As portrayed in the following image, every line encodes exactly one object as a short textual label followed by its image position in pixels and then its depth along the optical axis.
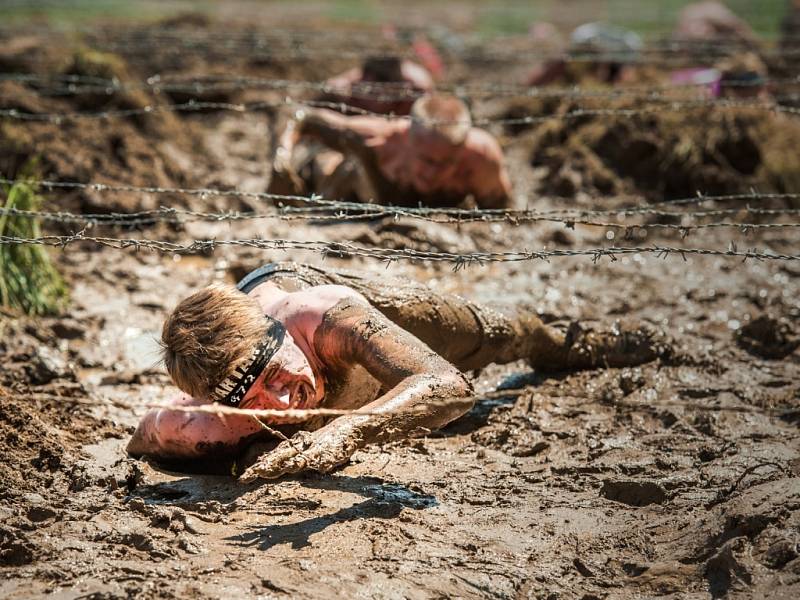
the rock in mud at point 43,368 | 9.69
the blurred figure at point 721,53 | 18.34
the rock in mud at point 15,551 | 6.45
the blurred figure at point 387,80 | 16.32
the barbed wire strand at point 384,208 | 7.80
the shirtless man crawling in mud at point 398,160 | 14.49
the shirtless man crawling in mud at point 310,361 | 6.64
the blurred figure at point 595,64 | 21.11
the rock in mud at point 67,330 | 11.24
